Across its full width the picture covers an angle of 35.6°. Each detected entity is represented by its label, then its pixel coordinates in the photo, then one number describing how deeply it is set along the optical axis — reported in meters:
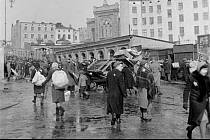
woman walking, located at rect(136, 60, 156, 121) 10.12
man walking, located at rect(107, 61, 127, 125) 9.14
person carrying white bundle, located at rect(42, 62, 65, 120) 10.48
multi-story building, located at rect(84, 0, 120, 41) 89.50
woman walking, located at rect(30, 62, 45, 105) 13.72
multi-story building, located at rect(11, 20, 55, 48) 119.50
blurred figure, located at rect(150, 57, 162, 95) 16.66
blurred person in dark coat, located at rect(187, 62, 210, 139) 7.39
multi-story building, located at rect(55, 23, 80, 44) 127.62
